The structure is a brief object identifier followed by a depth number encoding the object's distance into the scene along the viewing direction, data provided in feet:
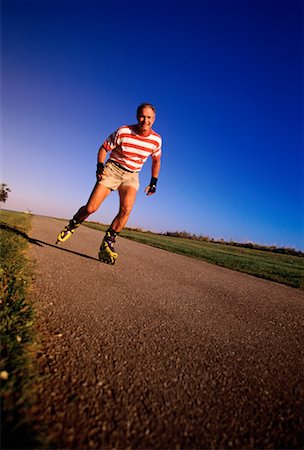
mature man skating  14.47
